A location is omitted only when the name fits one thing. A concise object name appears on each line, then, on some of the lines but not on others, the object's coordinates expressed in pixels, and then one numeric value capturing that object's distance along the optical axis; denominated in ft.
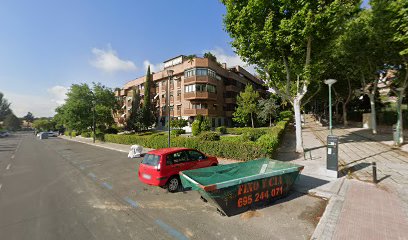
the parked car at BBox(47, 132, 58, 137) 217.56
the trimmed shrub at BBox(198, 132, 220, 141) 50.88
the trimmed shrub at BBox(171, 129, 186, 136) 89.76
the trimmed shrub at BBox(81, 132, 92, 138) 148.23
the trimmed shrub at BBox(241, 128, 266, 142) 47.95
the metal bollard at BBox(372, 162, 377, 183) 26.71
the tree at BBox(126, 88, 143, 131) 126.31
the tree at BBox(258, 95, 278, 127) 105.81
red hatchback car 25.82
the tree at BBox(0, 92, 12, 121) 346.33
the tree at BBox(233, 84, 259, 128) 110.32
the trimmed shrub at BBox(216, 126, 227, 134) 98.99
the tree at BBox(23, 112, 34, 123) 536.83
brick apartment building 113.50
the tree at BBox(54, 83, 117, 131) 122.31
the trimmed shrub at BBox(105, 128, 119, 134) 134.06
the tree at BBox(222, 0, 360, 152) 38.63
